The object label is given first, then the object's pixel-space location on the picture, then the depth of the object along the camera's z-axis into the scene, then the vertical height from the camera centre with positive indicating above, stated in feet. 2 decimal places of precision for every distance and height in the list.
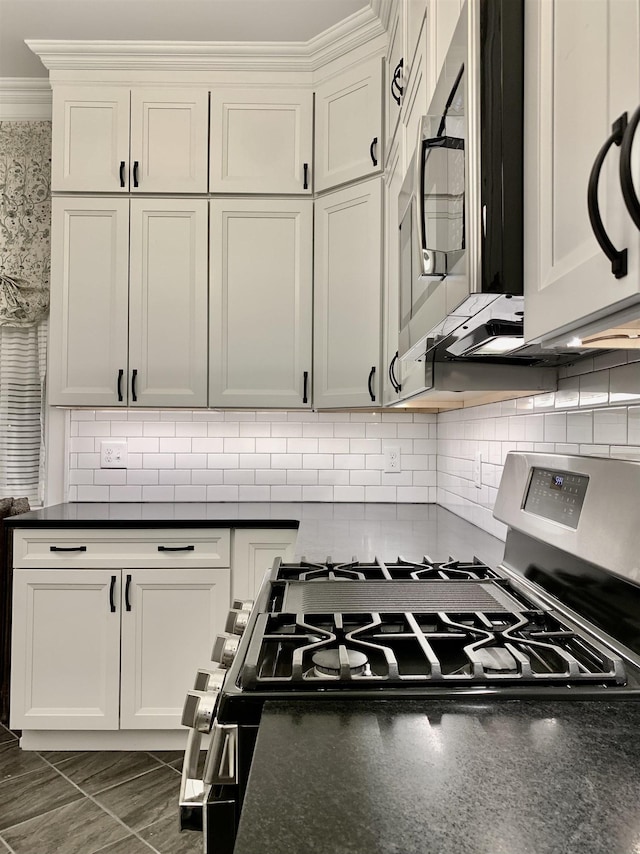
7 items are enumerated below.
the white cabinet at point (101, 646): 7.89 -2.80
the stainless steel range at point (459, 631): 2.50 -1.04
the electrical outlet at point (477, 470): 7.26 -0.48
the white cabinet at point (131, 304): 8.87 +1.74
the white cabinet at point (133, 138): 8.86 +4.08
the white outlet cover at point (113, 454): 9.82 -0.45
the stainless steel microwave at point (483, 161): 2.84 +1.26
